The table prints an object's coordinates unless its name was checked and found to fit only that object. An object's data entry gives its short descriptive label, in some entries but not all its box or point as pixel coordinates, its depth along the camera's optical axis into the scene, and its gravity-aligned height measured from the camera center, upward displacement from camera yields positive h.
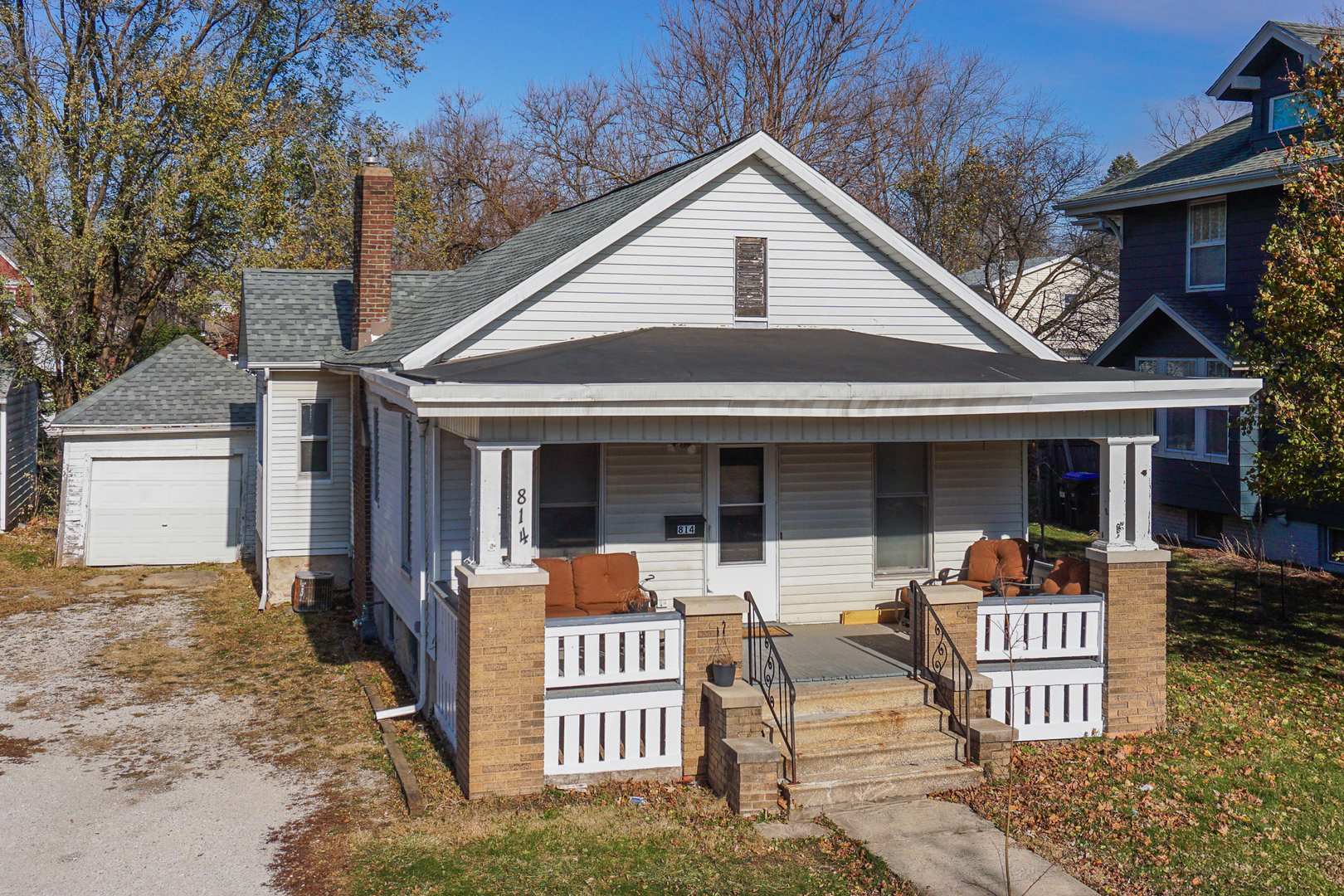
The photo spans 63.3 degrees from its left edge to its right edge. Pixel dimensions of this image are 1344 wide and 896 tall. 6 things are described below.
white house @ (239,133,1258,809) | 8.52 -0.12
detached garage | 19.89 -0.61
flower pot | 8.78 -1.84
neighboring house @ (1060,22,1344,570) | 18.47 +3.24
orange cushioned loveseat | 10.49 -1.39
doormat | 11.33 -1.96
